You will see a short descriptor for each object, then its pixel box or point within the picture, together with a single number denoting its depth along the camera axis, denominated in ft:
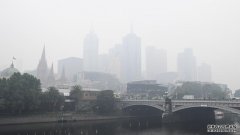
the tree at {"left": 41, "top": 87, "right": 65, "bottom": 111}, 356.24
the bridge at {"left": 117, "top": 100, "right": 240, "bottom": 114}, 288.51
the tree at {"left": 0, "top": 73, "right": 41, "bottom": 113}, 306.55
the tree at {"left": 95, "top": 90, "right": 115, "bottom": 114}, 407.23
